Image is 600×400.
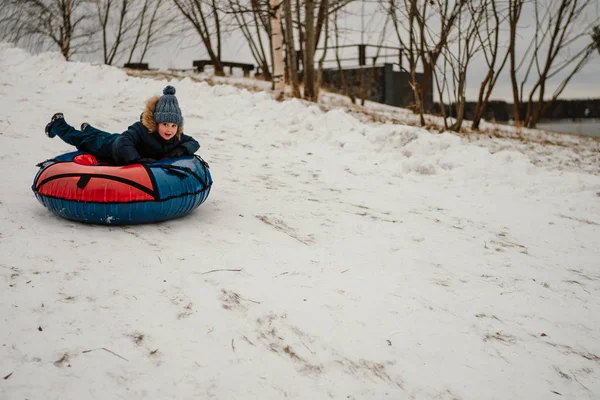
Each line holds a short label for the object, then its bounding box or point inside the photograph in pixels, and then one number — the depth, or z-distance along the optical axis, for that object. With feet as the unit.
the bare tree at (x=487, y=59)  29.92
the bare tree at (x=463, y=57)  28.94
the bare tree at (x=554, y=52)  40.22
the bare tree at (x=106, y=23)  65.26
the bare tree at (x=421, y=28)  28.91
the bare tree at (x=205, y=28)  53.78
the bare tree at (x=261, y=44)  49.19
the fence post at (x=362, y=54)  64.69
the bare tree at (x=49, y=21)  55.01
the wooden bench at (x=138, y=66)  64.08
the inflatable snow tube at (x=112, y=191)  11.05
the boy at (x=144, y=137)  12.76
